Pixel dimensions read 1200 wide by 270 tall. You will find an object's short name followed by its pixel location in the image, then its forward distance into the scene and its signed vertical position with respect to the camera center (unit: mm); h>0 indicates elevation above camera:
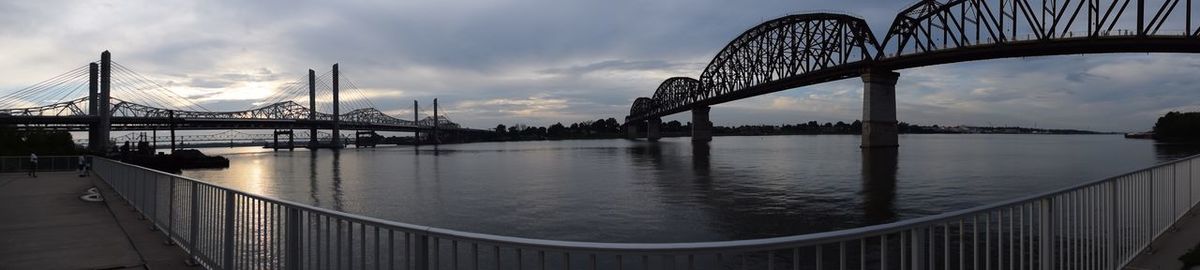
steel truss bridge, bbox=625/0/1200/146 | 63094 +10128
